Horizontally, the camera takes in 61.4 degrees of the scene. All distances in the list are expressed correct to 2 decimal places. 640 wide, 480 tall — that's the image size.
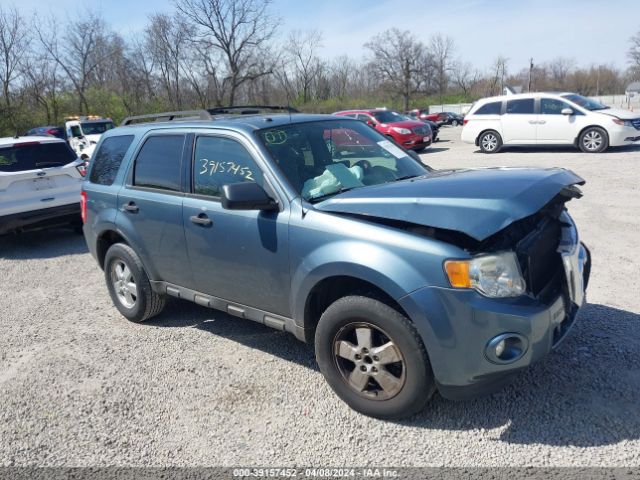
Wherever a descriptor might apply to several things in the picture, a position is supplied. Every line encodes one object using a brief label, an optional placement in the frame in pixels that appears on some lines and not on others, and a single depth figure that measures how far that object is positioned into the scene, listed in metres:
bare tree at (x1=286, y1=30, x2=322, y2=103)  64.94
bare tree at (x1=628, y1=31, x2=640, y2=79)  67.94
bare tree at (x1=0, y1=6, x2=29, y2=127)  35.78
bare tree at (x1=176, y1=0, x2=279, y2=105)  48.28
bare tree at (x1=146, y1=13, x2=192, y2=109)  48.75
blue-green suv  2.82
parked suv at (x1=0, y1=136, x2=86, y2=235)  7.81
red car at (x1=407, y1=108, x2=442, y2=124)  37.66
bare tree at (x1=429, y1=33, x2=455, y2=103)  75.91
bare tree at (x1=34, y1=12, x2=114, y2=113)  41.62
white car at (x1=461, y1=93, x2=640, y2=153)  14.63
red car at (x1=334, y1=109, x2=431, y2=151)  18.77
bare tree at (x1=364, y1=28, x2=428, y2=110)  67.62
